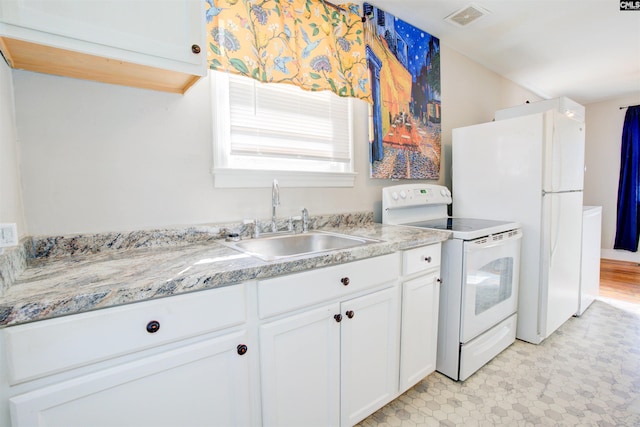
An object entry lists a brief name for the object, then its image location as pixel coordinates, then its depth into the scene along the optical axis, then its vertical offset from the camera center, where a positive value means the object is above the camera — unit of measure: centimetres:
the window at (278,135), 157 +36
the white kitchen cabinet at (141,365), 69 -46
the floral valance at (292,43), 142 +83
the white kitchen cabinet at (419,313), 152 -65
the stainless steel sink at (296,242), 149 -26
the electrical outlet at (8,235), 79 -10
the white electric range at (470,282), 174 -56
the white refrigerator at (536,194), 213 -1
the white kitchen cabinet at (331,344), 107 -62
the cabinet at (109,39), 89 +52
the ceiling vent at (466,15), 220 +138
